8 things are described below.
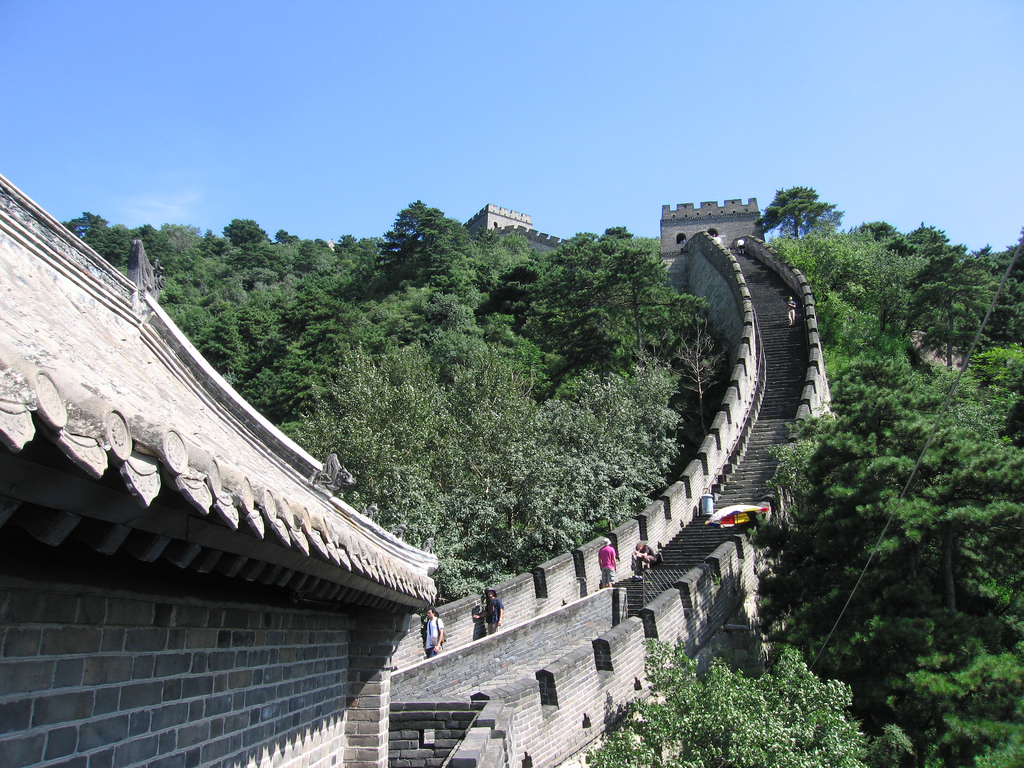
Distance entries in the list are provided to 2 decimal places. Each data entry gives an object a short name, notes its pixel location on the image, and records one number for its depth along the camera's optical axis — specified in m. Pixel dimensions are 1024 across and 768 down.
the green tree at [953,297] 32.56
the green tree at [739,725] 9.68
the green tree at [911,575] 10.48
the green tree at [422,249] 50.47
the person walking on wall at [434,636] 13.66
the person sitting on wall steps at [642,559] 17.42
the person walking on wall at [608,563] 16.88
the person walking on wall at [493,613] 14.63
